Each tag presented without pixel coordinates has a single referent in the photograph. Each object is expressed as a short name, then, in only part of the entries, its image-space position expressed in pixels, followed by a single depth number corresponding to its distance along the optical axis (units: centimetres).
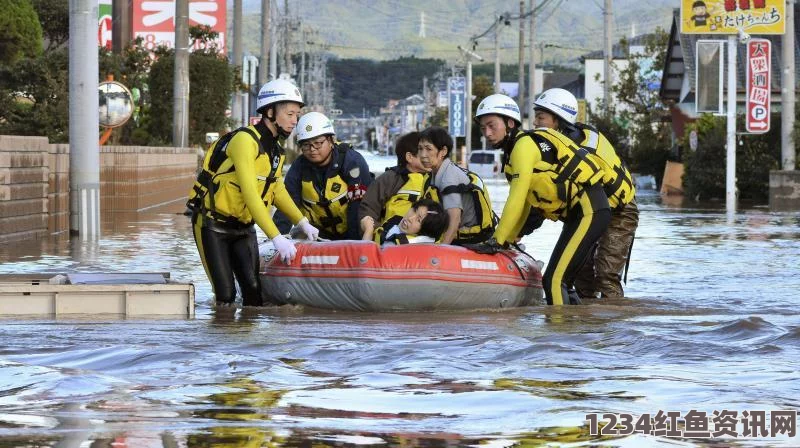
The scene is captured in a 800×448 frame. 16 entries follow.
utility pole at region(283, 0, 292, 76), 11906
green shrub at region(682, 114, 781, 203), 4262
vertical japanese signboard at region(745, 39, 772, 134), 3984
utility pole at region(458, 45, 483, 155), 10261
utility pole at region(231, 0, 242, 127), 5512
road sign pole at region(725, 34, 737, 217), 3916
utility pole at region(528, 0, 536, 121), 8049
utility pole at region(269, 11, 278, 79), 7768
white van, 8088
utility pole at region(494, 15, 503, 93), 10481
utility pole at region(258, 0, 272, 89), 6488
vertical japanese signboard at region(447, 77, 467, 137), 10612
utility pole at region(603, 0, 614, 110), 6750
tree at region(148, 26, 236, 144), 4225
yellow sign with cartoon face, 4175
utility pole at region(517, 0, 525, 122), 9294
